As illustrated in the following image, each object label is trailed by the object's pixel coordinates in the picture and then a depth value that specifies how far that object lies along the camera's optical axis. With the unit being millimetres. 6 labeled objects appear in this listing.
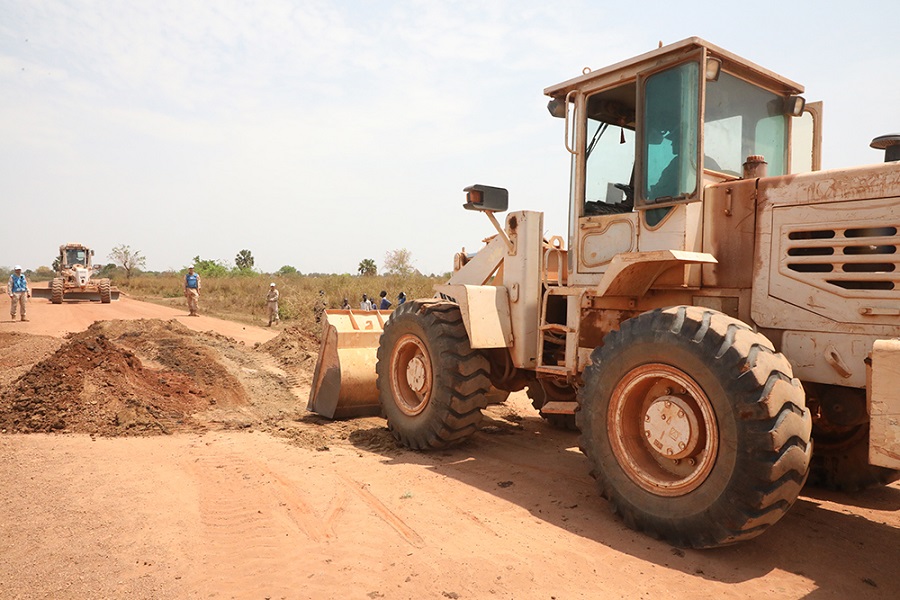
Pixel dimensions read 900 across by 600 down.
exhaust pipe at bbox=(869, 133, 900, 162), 4191
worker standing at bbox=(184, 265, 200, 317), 21375
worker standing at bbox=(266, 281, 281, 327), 19891
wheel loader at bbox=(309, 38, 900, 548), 3598
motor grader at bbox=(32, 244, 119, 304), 28781
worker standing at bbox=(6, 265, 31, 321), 18500
